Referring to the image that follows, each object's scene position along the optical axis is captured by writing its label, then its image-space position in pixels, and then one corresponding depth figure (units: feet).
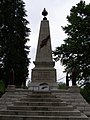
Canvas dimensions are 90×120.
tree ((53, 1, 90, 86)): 97.60
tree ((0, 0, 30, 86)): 98.58
